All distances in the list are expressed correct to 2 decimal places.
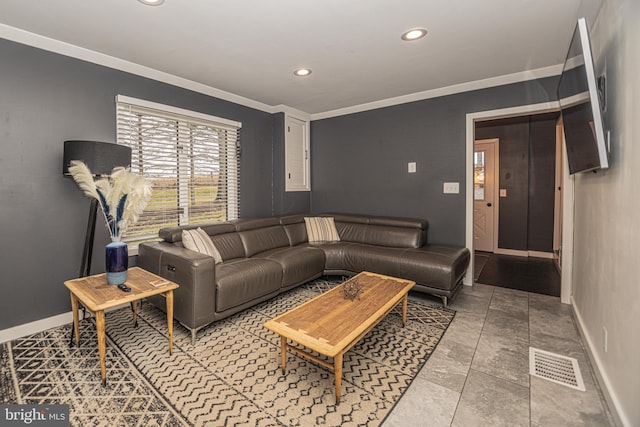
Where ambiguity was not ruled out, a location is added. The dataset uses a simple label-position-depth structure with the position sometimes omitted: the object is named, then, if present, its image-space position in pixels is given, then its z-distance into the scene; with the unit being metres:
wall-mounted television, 1.65
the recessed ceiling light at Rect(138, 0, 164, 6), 1.96
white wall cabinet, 4.62
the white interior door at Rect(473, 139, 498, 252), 5.48
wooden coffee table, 1.66
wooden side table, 1.81
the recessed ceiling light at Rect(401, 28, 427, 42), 2.35
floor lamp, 2.27
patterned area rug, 1.60
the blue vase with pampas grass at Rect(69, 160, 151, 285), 2.01
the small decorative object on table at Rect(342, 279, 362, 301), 2.29
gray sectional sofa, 2.41
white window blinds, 3.05
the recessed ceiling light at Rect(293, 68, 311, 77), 3.11
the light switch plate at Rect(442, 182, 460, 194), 3.71
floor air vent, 1.86
